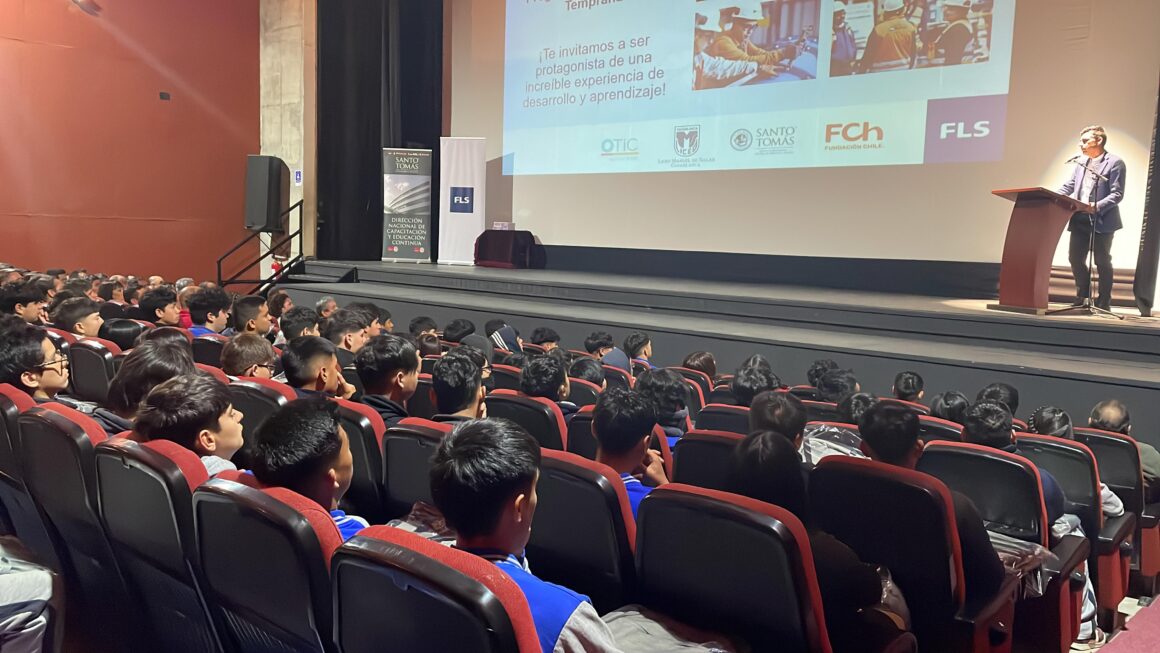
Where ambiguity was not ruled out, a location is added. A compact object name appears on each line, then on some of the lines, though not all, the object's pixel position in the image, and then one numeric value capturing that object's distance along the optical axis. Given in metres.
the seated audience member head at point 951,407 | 3.59
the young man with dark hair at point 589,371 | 3.94
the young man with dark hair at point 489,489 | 1.39
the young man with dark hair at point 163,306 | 5.27
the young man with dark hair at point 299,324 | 4.33
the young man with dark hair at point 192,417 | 1.99
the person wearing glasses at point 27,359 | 2.68
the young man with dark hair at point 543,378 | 3.19
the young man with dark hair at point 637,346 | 5.38
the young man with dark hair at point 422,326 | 5.18
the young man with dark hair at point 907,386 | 3.94
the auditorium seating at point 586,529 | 1.70
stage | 4.81
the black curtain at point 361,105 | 10.49
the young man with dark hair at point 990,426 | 2.74
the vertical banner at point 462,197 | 10.40
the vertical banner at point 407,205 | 10.59
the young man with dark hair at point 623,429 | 2.12
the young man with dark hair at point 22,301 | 4.99
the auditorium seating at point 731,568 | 1.42
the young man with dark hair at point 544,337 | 5.31
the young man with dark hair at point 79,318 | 4.52
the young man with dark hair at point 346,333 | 4.29
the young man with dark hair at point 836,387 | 4.14
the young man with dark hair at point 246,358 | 3.31
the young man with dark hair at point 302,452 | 1.65
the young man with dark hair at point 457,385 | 2.67
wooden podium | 5.71
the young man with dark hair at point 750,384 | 3.61
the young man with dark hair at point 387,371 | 2.75
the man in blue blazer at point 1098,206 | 5.89
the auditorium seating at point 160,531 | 1.59
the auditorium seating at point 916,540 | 1.86
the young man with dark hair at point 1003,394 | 3.75
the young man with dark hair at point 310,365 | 2.94
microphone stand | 5.85
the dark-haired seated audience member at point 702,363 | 4.87
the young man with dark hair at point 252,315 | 4.85
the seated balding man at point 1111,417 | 3.81
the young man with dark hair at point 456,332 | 4.89
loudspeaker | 10.73
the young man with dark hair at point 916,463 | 1.96
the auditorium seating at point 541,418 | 2.75
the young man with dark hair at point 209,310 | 5.15
